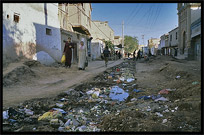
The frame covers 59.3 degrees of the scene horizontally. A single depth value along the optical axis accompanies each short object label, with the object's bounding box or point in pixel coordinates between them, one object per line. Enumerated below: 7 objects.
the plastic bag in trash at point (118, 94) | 4.94
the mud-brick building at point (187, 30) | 15.33
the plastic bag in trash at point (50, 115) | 3.22
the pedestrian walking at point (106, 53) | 12.07
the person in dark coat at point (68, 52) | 7.52
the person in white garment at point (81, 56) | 9.30
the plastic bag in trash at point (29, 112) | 3.43
